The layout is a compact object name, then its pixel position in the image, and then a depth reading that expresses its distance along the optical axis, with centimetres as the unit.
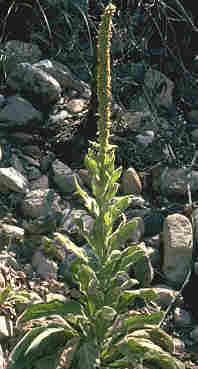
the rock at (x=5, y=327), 368
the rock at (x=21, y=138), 528
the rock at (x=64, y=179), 500
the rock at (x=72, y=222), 463
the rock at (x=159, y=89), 630
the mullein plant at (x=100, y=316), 325
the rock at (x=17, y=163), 495
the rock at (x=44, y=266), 428
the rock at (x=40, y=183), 487
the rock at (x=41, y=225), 454
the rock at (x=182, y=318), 430
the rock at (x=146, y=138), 566
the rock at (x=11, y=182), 474
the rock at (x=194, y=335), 419
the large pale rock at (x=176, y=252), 457
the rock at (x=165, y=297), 438
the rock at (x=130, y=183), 511
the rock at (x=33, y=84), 560
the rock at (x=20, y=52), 591
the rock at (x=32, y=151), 520
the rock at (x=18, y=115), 536
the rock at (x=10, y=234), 441
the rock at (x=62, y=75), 586
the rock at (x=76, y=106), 575
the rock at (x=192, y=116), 623
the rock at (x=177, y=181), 528
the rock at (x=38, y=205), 468
